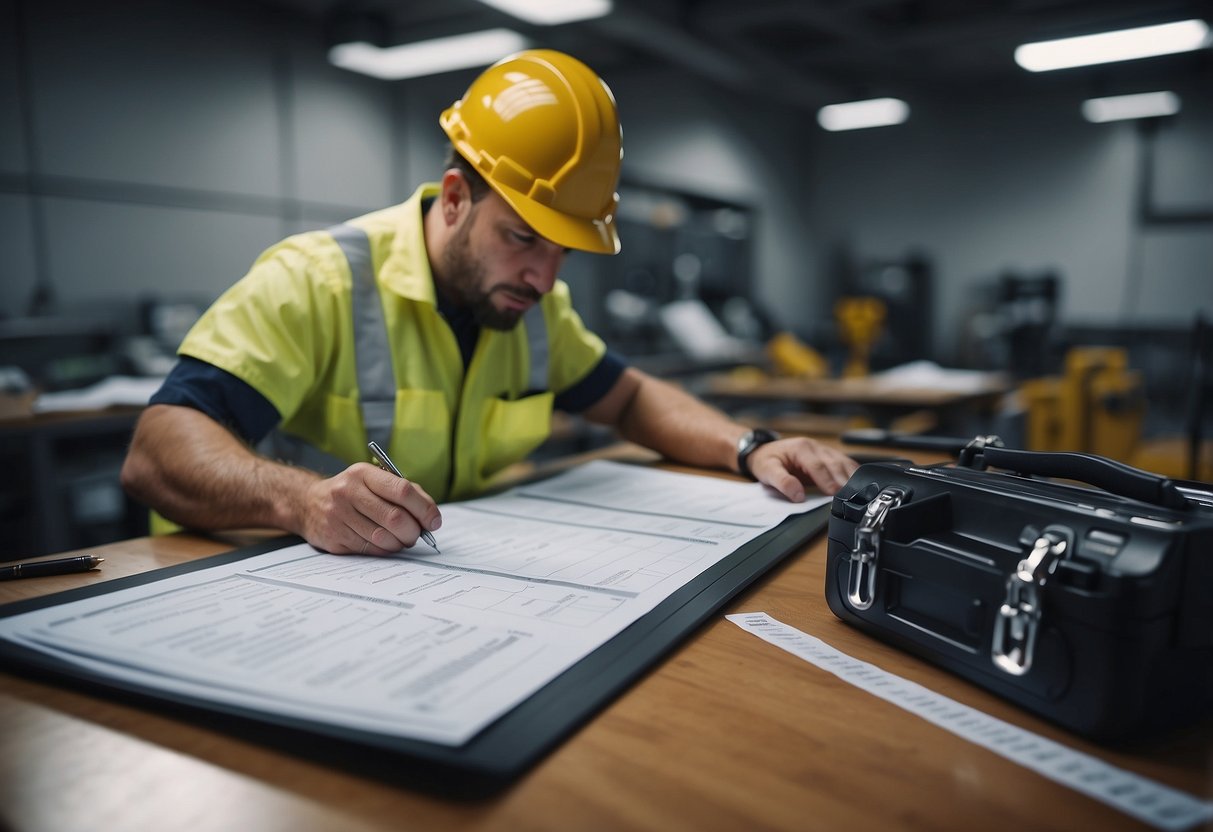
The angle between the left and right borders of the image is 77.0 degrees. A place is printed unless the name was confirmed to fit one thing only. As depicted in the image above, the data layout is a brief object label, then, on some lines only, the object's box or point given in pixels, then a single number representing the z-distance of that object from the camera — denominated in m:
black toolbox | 0.47
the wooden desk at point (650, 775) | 0.42
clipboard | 0.45
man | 0.96
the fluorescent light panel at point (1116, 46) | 4.16
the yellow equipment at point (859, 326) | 4.50
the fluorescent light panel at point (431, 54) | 3.79
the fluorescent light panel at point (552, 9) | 3.27
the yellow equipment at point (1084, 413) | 3.69
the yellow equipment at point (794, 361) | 4.34
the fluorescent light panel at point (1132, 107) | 6.53
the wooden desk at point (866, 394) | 3.35
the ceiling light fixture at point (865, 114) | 6.23
